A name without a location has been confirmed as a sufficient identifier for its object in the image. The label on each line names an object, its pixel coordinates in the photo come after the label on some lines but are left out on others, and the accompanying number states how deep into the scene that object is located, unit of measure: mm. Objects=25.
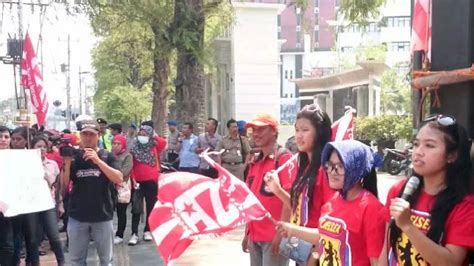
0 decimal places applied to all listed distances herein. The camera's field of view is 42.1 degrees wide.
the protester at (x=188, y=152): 11258
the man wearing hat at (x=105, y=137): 11426
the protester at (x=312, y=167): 3652
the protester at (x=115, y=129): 10508
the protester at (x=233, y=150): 10359
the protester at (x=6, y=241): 5850
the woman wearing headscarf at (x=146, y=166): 8797
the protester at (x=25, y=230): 6367
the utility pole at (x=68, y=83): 41359
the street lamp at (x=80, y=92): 62859
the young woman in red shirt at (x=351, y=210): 2845
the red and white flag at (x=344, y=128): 3939
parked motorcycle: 19466
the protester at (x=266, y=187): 4312
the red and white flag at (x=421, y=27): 3078
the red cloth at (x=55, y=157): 7853
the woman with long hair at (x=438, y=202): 2357
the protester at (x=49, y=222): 6742
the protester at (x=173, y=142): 12961
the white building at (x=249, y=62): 31344
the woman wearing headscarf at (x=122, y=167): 8227
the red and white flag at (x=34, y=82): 10710
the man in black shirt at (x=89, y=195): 5395
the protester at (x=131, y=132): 11777
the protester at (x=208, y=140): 11002
